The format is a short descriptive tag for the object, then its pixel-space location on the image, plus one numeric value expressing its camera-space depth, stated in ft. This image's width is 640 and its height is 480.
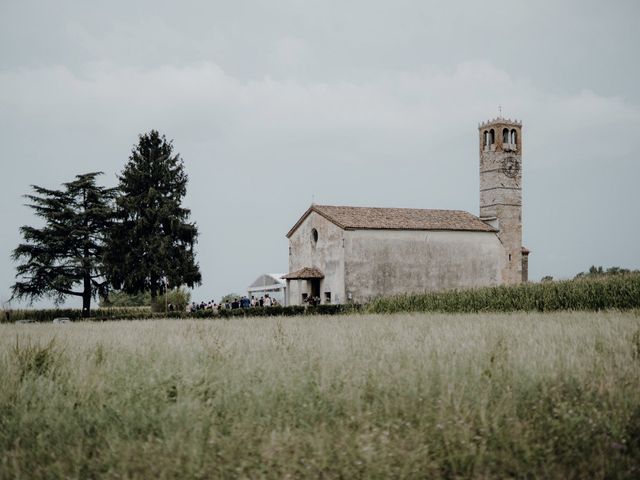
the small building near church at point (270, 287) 177.17
